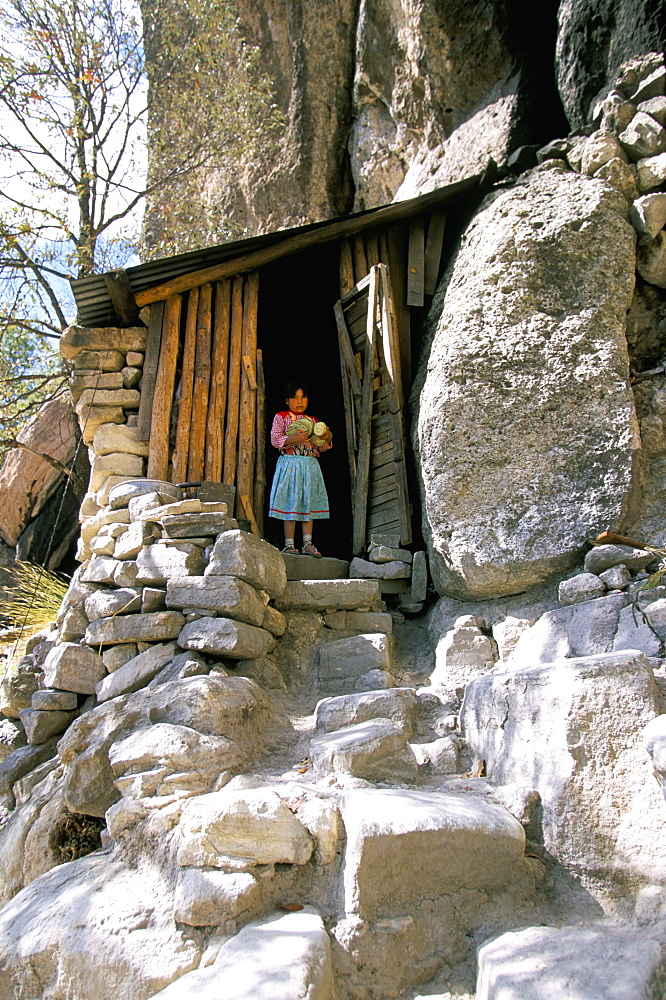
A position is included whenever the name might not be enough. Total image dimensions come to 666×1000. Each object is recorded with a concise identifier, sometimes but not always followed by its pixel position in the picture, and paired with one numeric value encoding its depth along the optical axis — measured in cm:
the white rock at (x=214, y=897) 276
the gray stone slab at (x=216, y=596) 451
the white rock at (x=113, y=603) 466
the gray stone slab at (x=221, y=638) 434
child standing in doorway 644
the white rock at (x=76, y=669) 459
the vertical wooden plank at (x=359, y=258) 708
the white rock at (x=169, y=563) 469
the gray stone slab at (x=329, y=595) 524
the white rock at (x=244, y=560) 463
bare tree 1021
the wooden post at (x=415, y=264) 675
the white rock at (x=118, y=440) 606
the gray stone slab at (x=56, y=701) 459
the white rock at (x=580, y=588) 437
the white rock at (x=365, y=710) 405
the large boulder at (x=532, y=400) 479
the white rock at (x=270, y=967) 238
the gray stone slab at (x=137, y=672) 435
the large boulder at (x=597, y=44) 584
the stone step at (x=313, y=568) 586
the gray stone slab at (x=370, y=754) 358
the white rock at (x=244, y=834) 294
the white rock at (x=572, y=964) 226
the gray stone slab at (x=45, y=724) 457
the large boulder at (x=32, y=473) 954
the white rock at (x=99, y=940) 266
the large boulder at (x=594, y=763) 288
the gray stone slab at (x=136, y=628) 448
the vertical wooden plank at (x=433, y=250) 681
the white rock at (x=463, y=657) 476
